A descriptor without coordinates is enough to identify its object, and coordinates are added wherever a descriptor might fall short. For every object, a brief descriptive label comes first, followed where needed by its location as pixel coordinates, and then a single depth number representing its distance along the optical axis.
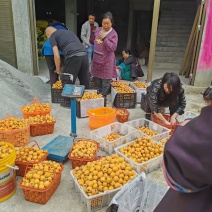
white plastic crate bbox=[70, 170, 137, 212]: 2.16
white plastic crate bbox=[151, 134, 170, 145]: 3.19
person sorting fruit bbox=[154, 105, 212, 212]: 0.79
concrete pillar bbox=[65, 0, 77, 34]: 8.53
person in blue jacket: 4.70
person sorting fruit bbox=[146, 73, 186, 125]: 3.15
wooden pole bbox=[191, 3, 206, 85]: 5.68
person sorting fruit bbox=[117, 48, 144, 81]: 6.17
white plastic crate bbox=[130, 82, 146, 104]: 4.91
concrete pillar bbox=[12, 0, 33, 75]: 6.10
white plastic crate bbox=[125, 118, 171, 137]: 3.37
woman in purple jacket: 4.34
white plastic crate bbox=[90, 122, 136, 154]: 3.13
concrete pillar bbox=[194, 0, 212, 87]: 5.65
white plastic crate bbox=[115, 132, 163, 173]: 2.65
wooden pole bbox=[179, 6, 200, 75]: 6.49
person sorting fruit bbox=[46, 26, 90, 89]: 4.12
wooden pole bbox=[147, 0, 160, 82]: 5.51
